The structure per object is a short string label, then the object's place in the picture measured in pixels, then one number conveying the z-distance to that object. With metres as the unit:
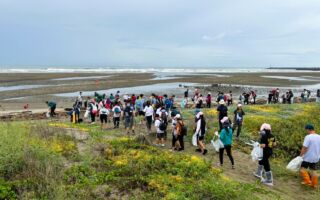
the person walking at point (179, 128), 12.89
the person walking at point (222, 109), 14.27
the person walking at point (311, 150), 9.46
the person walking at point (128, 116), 15.75
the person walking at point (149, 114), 15.91
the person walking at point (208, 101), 25.90
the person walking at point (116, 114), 16.74
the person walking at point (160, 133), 13.96
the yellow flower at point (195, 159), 10.43
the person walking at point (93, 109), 19.09
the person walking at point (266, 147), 9.73
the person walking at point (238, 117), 15.11
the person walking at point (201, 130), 12.80
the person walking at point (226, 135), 10.84
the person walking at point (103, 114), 17.14
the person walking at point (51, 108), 21.77
